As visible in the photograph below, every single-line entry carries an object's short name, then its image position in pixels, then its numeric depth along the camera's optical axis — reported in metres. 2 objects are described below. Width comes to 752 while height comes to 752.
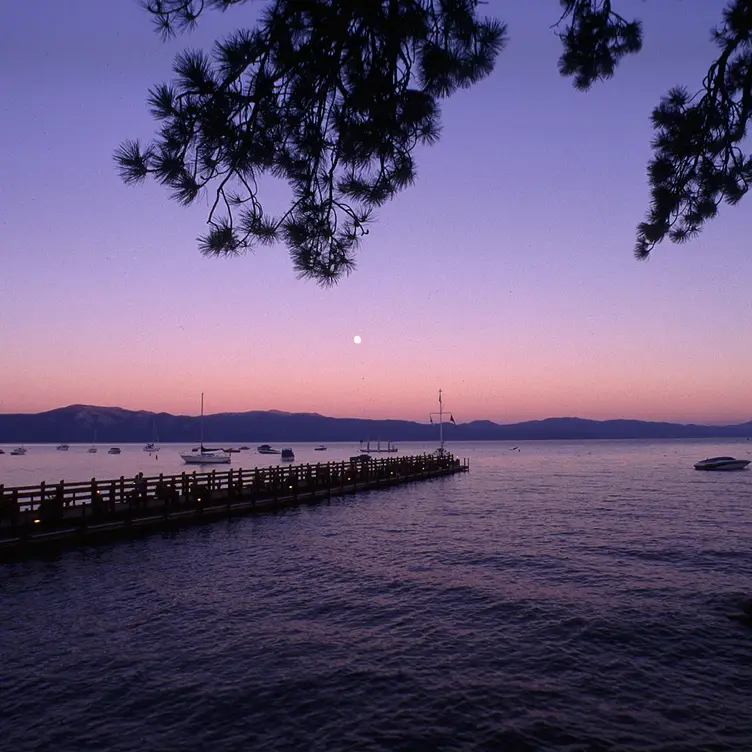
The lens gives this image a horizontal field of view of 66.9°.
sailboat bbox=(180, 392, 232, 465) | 141.88
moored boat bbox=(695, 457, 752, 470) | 93.19
